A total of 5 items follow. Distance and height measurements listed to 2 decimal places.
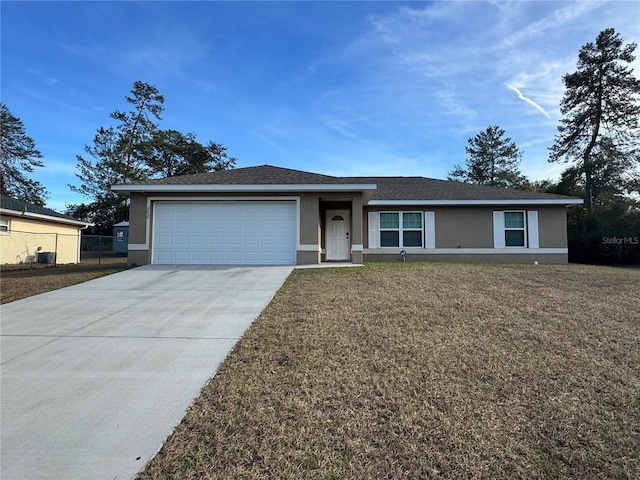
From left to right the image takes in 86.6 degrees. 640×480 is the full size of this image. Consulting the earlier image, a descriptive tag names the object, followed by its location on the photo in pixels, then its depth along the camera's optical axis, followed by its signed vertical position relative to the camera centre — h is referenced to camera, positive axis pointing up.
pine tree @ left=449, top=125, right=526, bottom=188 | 31.64 +9.16
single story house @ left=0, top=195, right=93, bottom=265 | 15.80 +1.03
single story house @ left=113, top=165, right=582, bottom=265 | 11.44 +1.31
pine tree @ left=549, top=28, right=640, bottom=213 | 21.80 +9.71
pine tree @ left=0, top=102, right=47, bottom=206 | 30.67 +9.00
